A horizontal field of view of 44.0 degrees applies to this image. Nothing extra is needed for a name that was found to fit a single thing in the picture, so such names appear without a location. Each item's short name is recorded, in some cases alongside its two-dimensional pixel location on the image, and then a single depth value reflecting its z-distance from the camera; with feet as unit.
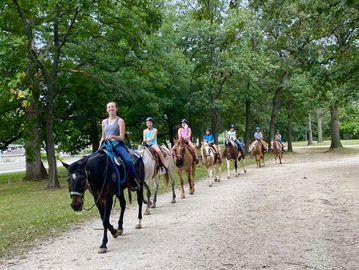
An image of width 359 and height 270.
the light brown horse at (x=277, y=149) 101.60
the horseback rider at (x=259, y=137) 93.25
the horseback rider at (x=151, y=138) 42.14
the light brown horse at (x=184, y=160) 49.80
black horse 25.67
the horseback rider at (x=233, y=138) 76.02
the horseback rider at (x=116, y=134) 29.78
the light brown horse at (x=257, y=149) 91.15
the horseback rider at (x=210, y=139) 65.80
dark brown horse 73.77
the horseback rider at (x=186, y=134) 53.49
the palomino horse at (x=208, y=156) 62.75
